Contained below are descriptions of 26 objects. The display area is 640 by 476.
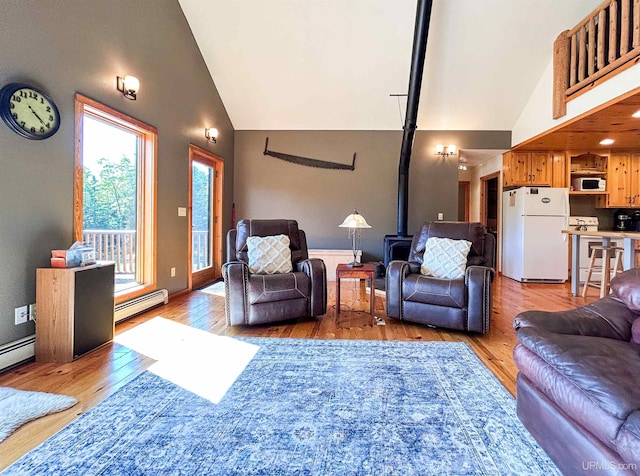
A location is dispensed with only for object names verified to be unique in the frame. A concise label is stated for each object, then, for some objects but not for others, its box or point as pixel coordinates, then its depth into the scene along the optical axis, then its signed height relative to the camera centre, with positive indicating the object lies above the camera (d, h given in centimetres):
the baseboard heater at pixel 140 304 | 325 -76
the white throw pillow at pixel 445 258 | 329 -25
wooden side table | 338 -42
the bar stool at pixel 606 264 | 424 -39
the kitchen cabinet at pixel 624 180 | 598 +95
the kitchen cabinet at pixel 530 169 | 602 +114
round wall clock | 218 +81
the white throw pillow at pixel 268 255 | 346 -24
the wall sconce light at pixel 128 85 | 325 +140
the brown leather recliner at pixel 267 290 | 316 -56
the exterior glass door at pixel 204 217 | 484 +23
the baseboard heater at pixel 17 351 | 219 -81
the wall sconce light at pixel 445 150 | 604 +146
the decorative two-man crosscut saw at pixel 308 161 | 622 +130
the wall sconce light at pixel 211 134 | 519 +150
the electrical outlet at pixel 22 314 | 230 -58
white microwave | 595 +87
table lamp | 345 +10
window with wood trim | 323 +38
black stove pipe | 397 +185
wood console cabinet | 234 -57
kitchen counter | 366 -16
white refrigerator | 552 -1
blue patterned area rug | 138 -94
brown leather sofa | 107 -53
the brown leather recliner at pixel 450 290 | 297 -53
